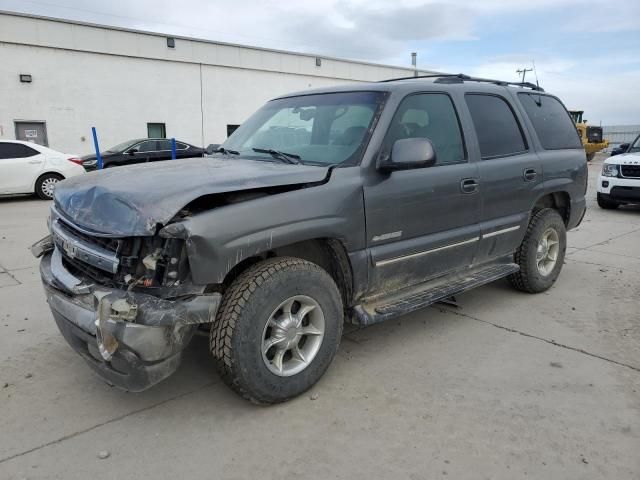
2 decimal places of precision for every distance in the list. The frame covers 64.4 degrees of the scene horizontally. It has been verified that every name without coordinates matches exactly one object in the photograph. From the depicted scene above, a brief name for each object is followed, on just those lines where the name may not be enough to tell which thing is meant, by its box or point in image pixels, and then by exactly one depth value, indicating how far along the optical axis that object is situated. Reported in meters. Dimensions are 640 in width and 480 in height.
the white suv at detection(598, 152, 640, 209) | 10.05
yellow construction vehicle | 29.87
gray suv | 2.56
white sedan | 11.65
